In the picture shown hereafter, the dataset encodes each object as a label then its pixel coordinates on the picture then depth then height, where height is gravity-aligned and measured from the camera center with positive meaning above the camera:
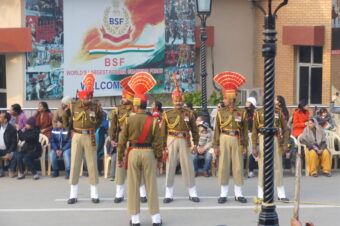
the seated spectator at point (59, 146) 17.44 -1.44
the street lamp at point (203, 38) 18.25 +0.79
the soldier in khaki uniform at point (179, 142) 14.81 -1.17
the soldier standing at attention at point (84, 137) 14.93 -1.09
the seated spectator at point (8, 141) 17.33 -1.33
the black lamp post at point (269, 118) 11.32 -0.58
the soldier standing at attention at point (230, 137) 14.86 -1.09
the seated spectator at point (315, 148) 17.23 -1.49
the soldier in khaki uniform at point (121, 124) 14.85 -0.85
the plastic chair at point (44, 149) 17.70 -1.52
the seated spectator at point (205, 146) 17.31 -1.45
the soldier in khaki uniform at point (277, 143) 14.78 -1.18
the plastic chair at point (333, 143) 17.86 -1.44
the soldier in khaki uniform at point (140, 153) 13.02 -1.20
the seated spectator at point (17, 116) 17.89 -0.86
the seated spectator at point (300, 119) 18.11 -0.95
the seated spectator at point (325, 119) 18.84 -1.00
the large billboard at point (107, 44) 23.20 +0.88
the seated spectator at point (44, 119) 18.08 -0.93
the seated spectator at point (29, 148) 17.33 -1.47
